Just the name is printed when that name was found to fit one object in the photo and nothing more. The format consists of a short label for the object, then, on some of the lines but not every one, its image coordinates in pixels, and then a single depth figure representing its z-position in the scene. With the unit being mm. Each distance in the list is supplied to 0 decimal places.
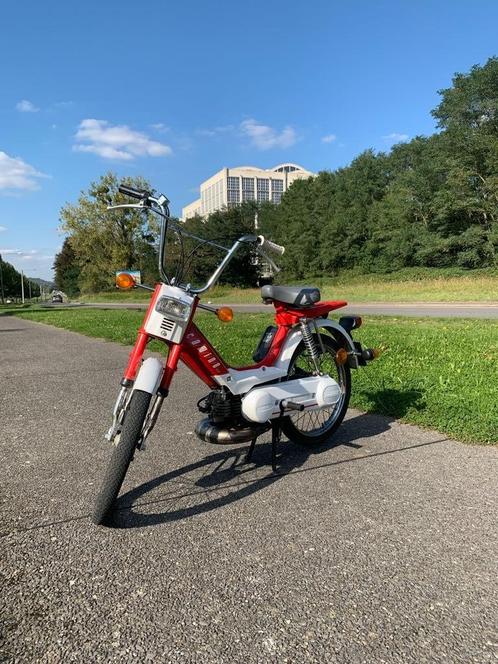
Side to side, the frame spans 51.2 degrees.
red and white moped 2871
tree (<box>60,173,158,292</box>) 40531
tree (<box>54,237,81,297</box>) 79438
